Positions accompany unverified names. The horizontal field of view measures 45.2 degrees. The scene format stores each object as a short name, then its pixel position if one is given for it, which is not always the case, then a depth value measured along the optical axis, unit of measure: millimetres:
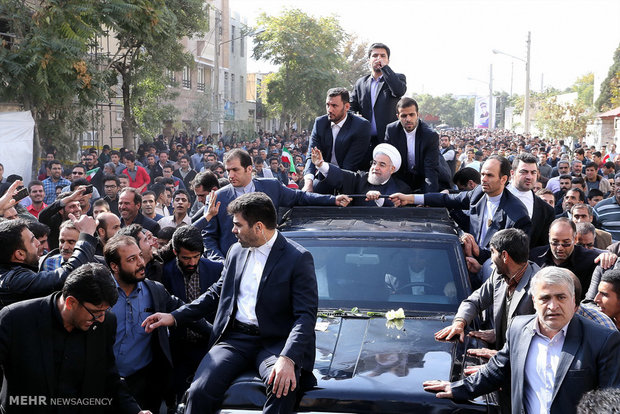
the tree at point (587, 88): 60200
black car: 4145
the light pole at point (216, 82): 31645
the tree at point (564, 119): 42344
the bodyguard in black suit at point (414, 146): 7734
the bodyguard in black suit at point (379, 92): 8547
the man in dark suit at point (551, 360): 3846
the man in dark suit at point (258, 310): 4297
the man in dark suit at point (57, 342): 4023
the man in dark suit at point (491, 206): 6469
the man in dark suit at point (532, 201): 7008
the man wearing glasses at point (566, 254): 6277
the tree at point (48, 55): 14570
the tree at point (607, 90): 46188
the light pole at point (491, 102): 92912
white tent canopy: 15703
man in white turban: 7387
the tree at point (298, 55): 40656
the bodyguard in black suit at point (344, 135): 8039
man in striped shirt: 10312
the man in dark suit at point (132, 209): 8398
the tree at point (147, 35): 17203
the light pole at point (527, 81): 40438
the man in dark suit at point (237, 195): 6887
